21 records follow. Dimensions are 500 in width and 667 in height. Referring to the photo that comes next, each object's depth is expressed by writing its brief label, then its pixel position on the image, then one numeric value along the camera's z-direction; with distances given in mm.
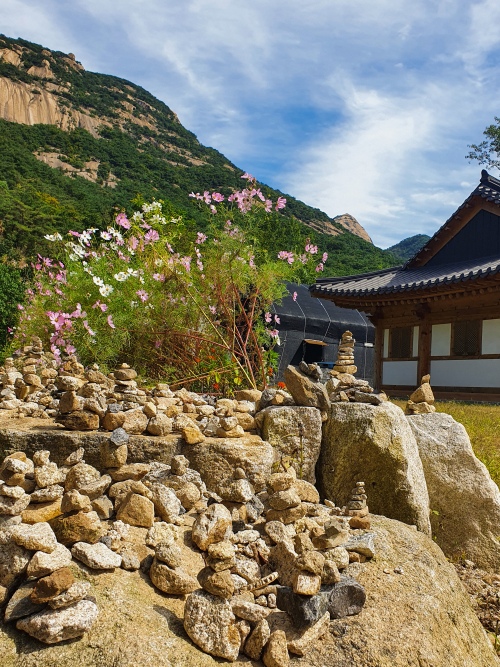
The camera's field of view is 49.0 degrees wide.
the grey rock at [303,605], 1926
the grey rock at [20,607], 1735
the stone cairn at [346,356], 5496
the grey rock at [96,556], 1930
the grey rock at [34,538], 1859
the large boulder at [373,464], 3264
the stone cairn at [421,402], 4575
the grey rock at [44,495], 2281
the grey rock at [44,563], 1799
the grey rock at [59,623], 1663
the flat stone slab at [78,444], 2783
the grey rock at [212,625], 1763
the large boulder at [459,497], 3770
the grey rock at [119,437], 2666
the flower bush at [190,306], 4887
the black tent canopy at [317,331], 12680
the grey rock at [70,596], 1701
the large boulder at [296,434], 3217
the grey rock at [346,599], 2041
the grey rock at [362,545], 2361
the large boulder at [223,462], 2768
